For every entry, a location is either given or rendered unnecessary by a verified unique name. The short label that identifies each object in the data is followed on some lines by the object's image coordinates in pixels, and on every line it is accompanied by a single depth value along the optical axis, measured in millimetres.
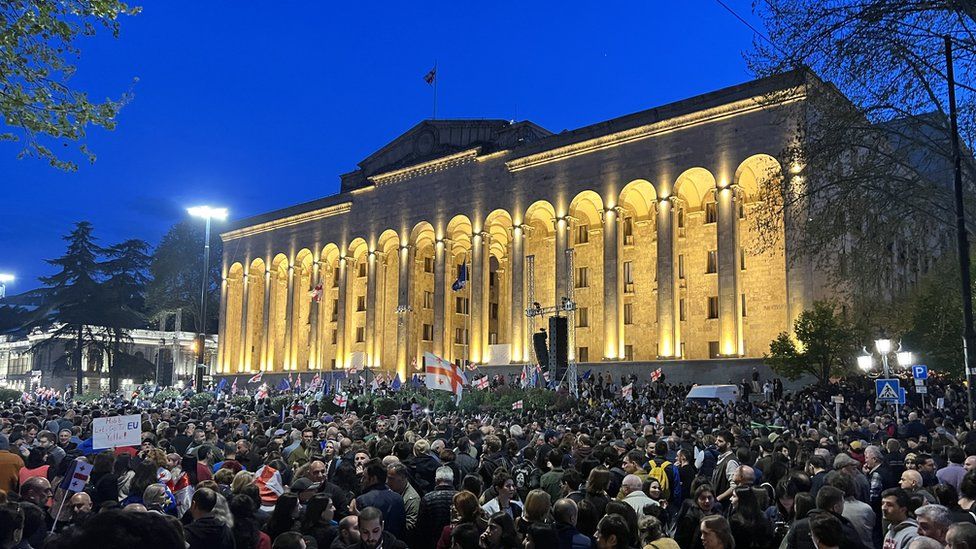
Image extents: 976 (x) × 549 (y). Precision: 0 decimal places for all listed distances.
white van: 34406
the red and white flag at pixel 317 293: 55781
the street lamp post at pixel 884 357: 23703
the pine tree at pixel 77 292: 64312
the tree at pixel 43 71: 11055
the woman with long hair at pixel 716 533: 5590
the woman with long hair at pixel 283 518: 6645
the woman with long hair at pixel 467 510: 6383
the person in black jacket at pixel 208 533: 5543
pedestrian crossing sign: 18827
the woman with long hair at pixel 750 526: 6465
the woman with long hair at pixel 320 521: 6449
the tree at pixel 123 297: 65375
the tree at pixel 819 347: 35094
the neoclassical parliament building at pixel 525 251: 43312
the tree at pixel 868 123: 16219
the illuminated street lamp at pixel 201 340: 46828
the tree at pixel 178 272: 78688
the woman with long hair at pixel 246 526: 6039
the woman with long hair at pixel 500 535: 5945
